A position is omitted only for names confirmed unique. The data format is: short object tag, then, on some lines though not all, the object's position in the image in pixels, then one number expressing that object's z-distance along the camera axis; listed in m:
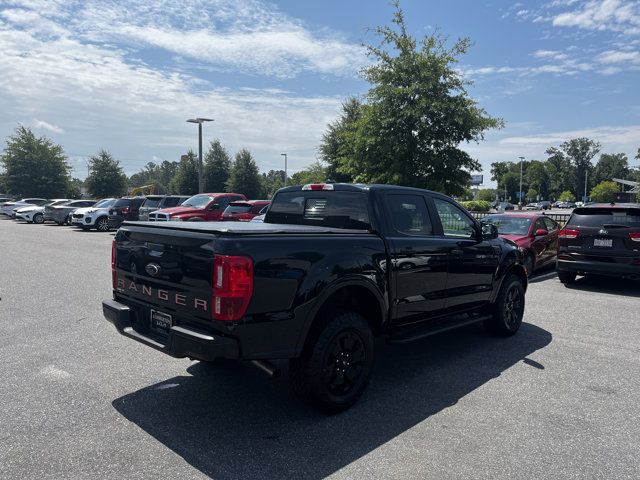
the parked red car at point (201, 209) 16.97
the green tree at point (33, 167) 42.25
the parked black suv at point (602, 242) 9.26
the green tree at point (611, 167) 125.19
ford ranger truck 3.45
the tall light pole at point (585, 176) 114.19
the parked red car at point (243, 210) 17.66
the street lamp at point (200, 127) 29.44
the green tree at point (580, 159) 125.62
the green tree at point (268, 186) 51.34
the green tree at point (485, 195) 99.81
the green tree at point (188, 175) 51.94
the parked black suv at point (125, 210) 24.14
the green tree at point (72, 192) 45.84
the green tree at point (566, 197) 110.81
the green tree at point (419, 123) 15.61
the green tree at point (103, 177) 46.31
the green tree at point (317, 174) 30.75
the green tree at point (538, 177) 124.81
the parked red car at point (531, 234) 11.09
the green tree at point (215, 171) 51.03
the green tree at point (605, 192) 66.50
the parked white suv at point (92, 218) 24.14
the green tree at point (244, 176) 48.31
